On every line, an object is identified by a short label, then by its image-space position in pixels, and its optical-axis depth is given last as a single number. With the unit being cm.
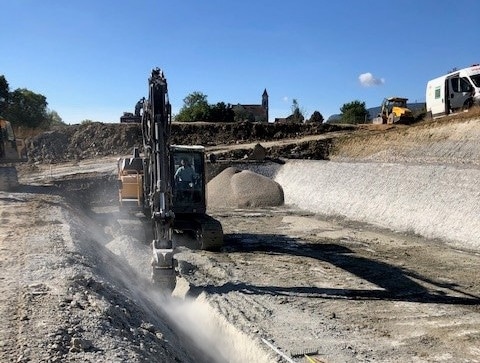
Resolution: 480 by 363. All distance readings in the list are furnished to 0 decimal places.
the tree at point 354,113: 5991
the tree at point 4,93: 5544
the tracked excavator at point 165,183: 920
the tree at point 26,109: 5619
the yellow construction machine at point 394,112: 3394
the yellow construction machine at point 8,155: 2122
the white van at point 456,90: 2512
